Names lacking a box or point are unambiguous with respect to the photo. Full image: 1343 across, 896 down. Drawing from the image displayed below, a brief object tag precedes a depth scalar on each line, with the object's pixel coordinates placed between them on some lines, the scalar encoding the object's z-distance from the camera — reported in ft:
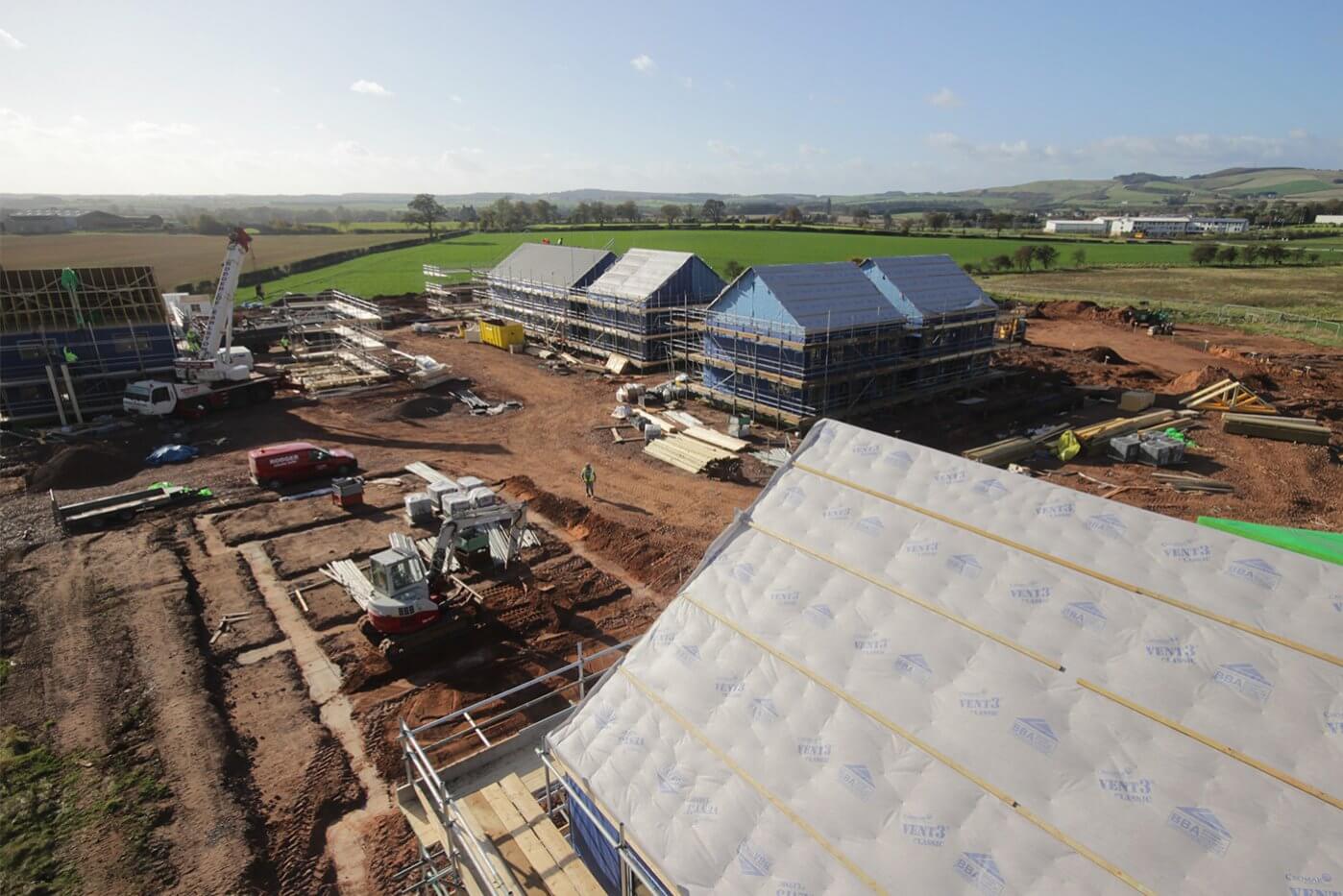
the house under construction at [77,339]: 104.32
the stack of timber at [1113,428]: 96.22
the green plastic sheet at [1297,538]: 41.27
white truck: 107.86
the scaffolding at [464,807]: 27.14
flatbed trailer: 74.84
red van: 85.15
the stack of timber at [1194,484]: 83.61
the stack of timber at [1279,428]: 96.17
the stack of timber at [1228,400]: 108.88
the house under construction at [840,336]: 102.68
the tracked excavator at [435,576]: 52.60
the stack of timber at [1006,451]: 91.30
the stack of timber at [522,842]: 28.35
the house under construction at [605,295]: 139.95
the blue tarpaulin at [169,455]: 93.15
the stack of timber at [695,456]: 88.99
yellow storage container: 161.38
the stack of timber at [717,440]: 94.43
